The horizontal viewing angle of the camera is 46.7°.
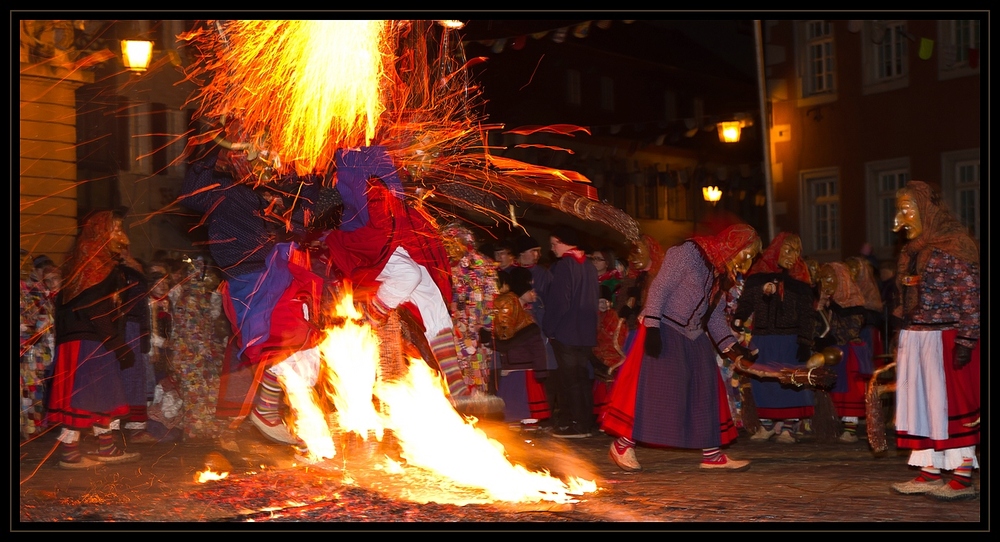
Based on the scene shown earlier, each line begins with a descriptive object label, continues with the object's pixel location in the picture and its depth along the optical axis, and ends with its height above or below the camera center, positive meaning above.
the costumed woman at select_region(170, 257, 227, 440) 9.85 -0.51
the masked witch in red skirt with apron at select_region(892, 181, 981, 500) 6.93 -0.38
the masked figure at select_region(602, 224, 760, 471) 7.83 -0.50
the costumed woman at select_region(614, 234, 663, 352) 10.69 +0.10
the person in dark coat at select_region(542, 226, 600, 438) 10.48 -0.33
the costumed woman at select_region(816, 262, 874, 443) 10.42 -0.31
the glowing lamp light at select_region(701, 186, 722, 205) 23.28 +1.96
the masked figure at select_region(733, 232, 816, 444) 10.06 -0.31
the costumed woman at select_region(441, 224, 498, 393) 10.77 -0.04
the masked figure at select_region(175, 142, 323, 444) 7.82 +0.16
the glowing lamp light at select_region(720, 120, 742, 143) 16.59 +2.28
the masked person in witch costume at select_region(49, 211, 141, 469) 8.16 -0.32
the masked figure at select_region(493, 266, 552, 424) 10.87 -0.57
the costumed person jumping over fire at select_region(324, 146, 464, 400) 7.66 +0.29
